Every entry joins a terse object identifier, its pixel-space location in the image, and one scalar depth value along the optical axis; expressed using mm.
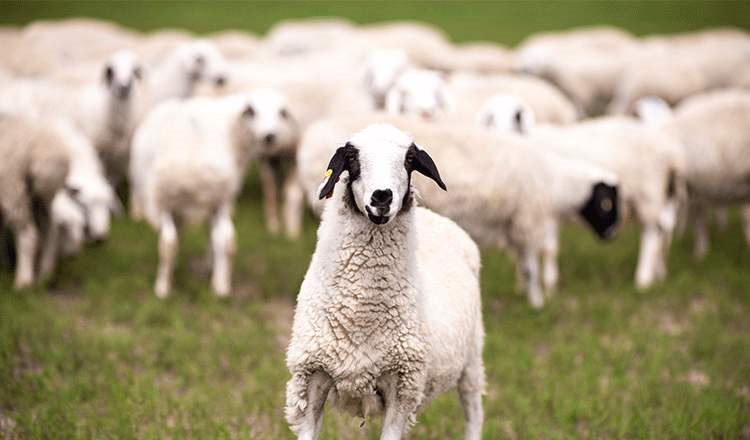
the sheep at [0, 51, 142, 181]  17578
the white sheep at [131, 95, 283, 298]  13266
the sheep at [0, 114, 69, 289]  13258
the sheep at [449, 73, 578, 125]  19078
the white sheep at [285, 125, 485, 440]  6379
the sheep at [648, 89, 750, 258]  15742
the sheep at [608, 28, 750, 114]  24609
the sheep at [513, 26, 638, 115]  28250
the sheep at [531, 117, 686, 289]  15172
